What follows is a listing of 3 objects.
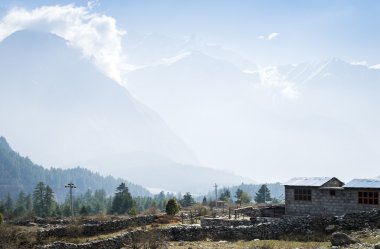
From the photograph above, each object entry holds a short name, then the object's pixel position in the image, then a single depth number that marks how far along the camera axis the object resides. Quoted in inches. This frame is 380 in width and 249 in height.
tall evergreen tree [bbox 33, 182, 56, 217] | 4426.7
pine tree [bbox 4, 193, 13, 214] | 5672.2
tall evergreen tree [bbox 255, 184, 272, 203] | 4655.0
